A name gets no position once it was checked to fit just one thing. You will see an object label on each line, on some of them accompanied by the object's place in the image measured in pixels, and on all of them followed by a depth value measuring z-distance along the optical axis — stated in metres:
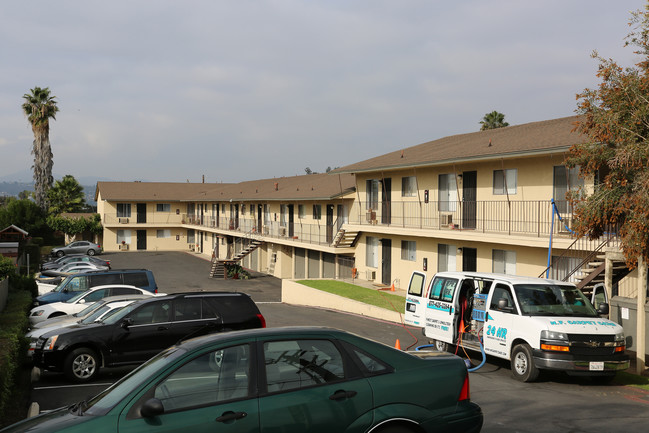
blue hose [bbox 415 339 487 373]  12.41
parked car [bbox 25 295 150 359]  13.36
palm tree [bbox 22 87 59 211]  63.06
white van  11.14
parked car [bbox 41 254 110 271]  39.19
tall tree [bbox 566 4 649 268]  11.46
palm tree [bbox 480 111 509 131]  47.75
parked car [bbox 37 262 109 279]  33.94
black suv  11.55
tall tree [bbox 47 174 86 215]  66.81
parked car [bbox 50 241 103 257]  53.03
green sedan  4.89
